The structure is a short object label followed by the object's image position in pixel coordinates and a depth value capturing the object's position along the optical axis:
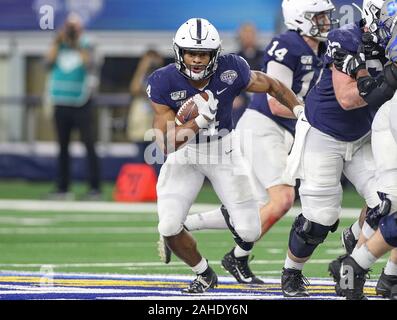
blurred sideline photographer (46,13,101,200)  15.47
